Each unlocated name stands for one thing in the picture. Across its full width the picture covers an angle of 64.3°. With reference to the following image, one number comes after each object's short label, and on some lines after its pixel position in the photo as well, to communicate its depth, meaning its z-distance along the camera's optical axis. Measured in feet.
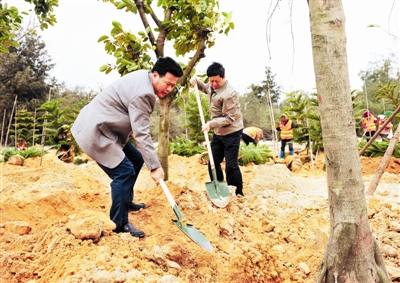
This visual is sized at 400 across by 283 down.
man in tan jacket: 12.80
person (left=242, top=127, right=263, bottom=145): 29.22
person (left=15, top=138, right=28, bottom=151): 47.89
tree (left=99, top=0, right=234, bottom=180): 12.57
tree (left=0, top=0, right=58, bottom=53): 12.59
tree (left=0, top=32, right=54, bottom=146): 89.56
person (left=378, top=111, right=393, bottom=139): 29.43
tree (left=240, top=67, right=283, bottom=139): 88.99
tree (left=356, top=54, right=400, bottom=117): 99.04
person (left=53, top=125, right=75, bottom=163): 25.48
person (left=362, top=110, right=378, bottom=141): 29.03
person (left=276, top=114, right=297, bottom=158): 31.78
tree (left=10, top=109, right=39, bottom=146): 51.33
